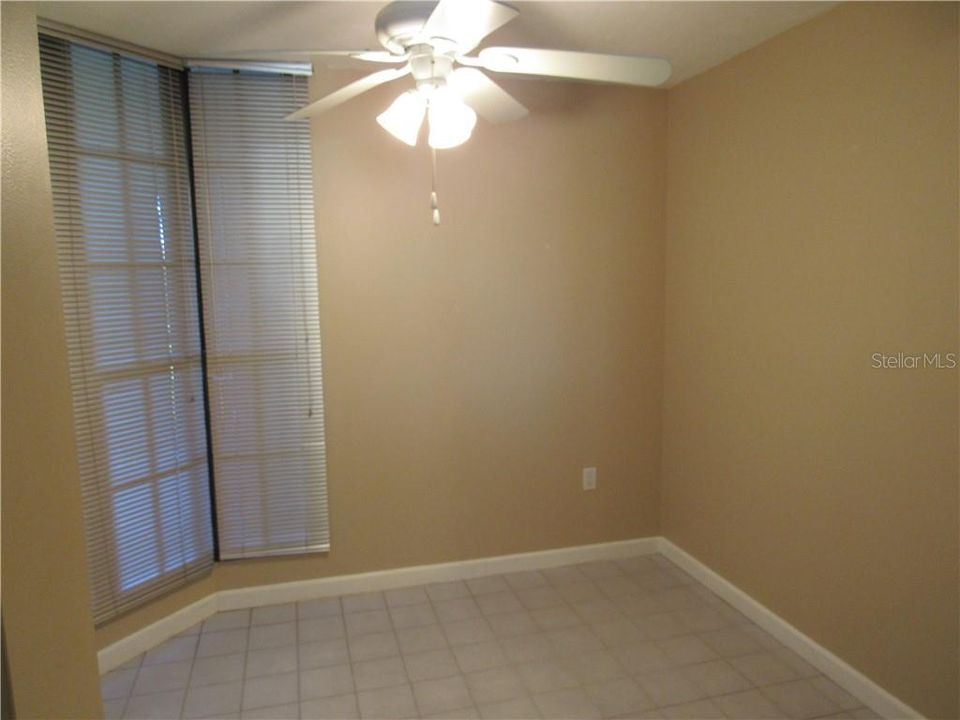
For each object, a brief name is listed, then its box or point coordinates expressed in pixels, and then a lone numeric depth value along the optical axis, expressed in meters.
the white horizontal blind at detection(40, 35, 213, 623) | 2.24
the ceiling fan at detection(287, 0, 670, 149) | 1.51
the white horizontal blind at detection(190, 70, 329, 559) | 2.60
